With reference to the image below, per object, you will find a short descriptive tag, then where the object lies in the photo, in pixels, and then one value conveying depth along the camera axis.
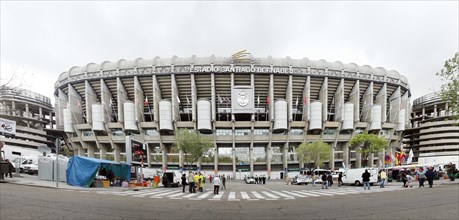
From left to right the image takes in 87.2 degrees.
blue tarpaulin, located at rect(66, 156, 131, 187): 17.91
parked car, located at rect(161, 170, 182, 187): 23.98
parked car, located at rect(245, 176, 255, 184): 39.47
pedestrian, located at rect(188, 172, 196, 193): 17.23
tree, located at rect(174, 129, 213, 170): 42.06
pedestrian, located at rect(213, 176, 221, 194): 16.46
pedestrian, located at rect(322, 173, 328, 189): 21.77
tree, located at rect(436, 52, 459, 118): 19.48
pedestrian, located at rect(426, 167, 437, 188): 17.91
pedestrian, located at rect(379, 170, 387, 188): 21.35
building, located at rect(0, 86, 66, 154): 74.44
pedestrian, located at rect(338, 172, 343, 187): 24.61
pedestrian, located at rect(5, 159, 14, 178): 17.94
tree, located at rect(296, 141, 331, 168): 49.53
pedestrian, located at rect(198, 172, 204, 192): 17.97
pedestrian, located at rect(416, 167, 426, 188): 18.90
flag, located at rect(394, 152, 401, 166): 41.15
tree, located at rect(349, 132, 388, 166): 42.88
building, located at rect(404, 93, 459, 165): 82.44
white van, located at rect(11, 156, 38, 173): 26.08
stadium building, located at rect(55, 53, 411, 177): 56.25
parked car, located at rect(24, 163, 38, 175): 25.66
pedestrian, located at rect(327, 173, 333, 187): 24.52
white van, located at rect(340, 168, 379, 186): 24.94
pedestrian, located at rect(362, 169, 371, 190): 19.20
